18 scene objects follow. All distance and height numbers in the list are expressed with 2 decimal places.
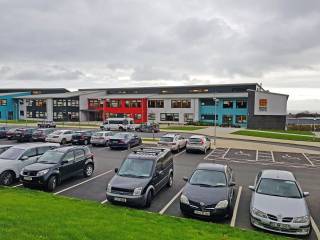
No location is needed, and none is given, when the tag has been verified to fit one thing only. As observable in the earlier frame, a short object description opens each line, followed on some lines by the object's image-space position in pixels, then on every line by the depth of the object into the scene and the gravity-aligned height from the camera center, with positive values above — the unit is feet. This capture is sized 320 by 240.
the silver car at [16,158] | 45.37 -8.62
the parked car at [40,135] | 102.35 -9.77
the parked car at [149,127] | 155.63 -10.00
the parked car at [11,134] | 105.54 -9.86
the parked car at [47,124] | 171.89 -10.05
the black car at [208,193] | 31.78 -9.79
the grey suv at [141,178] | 35.42 -9.25
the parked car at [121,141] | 88.07 -9.92
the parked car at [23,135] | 102.54 -9.87
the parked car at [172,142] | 82.69 -9.49
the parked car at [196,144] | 83.10 -9.95
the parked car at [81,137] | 98.27 -9.99
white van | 166.20 -9.34
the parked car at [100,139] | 94.47 -10.02
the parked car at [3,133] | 112.06 -10.08
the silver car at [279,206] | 28.45 -10.08
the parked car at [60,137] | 96.58 -9.82
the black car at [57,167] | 42.29 -9.40
